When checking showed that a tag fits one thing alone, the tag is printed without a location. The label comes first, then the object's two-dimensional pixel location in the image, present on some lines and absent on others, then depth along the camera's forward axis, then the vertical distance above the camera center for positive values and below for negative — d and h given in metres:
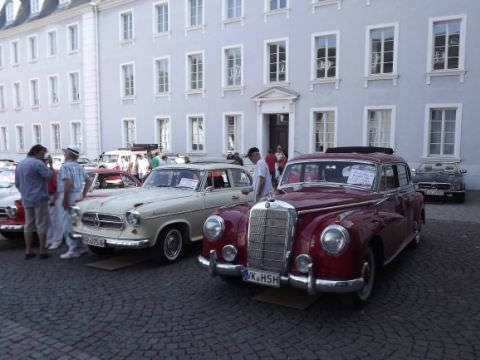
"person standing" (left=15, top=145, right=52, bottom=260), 6.61 -0.82
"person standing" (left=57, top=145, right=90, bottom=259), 6.82 -0.78
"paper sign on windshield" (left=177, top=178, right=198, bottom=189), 7.30 -0.73
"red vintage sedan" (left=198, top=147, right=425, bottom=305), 4.22 -0.99
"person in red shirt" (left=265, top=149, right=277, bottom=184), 14.74 -0.66
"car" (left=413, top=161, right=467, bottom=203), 12.88 -1.23
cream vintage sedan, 6.11 -1.08
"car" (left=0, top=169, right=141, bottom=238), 7.48 -1.01
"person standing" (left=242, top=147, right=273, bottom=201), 7.50 -0.59
